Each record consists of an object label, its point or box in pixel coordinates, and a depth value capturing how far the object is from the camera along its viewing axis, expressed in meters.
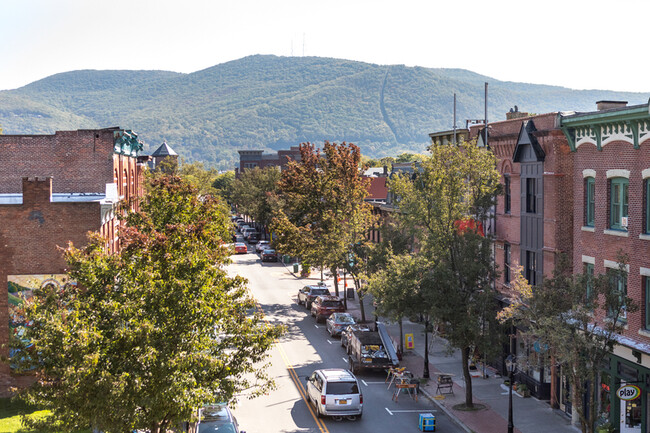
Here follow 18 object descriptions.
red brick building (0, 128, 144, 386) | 30.33
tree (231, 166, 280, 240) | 89.81
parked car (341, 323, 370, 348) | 37.66
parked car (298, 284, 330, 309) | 53.06
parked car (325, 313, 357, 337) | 43.38
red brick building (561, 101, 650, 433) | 22.70
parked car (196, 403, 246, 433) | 22.11
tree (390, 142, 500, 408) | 27.41
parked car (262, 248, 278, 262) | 84.06
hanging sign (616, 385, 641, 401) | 21.77
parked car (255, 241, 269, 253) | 89.27
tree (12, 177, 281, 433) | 15.28
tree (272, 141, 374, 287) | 48.25
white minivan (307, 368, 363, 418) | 26.98
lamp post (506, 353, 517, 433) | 24.33
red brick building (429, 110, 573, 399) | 28.69
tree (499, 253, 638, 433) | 18.47
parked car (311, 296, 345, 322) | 47.97
